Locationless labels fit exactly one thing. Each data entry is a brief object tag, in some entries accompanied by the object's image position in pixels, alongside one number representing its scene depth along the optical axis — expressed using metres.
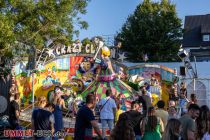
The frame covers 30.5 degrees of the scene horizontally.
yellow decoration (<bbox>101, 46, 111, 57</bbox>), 20.39
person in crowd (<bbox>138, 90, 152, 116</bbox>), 12.06
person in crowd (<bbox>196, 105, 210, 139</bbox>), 6.48
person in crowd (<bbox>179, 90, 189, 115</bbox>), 16.81
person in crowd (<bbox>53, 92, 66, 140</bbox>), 11.03
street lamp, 18.14
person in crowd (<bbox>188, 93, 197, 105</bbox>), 11.87
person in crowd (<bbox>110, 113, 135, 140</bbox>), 5.73
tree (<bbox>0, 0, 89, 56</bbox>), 16.58
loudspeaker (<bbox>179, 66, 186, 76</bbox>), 18.23
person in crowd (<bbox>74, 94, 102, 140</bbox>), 7.58
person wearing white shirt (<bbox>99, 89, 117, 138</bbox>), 12.14
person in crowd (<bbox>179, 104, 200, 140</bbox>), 6.59
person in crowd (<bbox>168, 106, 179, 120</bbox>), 8.78
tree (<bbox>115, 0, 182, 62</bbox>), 36.75
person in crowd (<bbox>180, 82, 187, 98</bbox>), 18.99
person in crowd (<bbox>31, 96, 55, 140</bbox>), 8.47
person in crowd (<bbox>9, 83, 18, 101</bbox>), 16.92
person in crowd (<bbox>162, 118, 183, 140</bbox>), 6.41
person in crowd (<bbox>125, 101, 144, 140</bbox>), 9.04
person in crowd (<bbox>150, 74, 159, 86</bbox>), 22.06
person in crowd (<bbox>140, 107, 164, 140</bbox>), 6.97
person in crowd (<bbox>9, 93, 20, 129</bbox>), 11.77
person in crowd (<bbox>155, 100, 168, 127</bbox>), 8.88
